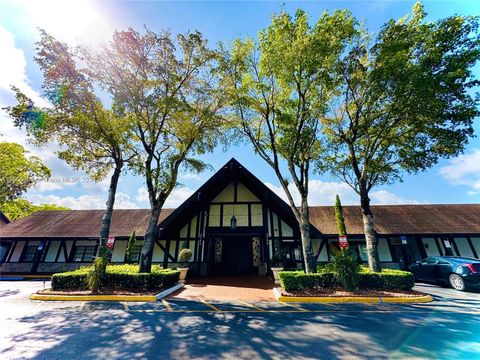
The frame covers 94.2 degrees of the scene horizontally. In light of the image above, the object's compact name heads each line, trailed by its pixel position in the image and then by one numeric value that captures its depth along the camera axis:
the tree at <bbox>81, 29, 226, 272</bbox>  11.36
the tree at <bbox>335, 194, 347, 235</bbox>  13.18
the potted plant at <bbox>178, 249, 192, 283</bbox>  13.10
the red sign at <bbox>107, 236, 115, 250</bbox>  11.20
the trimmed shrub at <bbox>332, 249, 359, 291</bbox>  9.36
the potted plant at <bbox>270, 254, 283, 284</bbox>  13.22
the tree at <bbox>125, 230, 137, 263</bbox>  16.89
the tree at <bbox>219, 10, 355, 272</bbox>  10.48
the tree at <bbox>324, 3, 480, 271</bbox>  9.86
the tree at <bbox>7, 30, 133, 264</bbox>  10.56
